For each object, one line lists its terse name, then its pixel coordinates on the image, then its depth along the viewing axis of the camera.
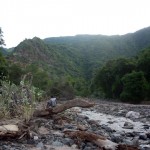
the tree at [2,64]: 16.42
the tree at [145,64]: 22.60
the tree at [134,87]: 20.84
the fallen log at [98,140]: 4.11
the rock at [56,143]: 4.48
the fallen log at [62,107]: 5.70
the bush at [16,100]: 5.81
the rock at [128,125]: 6.95
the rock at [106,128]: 6.28
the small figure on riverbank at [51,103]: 7.01
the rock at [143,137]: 5.45
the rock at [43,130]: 5.18
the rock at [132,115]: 9.58
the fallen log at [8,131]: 4.33
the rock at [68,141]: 4.51
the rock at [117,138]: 5.06
